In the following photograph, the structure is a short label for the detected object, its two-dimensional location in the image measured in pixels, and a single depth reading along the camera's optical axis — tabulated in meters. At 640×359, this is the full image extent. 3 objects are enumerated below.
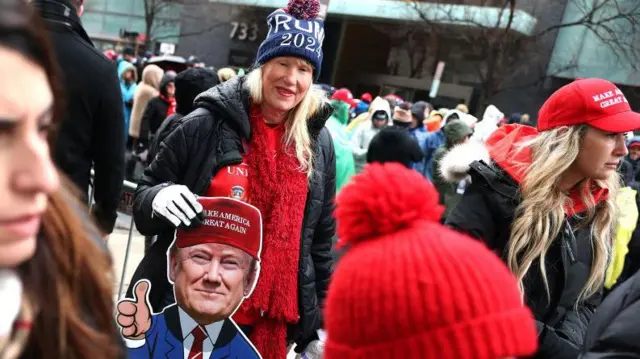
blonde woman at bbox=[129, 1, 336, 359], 1.84
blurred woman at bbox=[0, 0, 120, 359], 0.70
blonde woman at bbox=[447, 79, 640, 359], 1.97
